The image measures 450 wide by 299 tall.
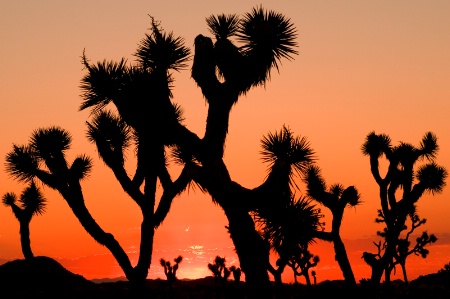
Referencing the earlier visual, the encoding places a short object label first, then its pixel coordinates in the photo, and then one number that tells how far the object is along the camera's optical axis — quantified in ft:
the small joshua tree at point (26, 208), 86.89
